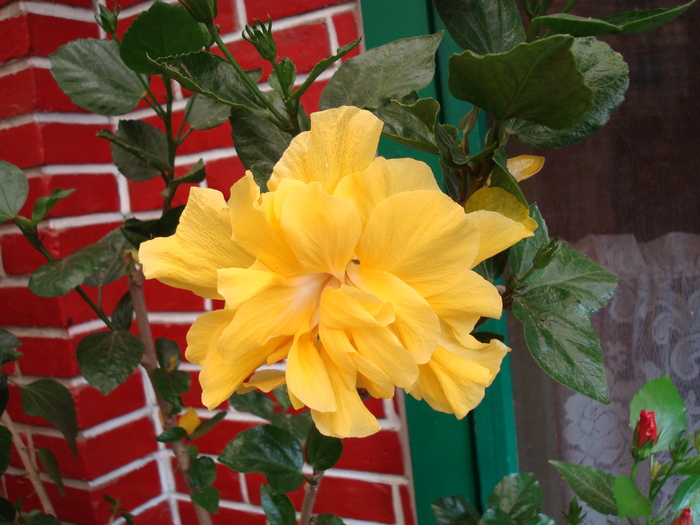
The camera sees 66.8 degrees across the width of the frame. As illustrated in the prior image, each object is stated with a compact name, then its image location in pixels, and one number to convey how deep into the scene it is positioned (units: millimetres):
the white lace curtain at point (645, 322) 662
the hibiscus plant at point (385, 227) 235
